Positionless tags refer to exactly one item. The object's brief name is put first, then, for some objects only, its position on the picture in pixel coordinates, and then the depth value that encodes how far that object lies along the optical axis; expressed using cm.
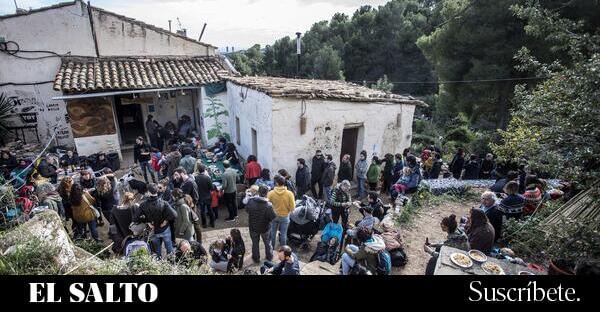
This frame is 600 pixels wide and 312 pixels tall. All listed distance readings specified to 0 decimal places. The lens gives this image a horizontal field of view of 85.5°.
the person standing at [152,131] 1226
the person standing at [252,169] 905
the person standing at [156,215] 571
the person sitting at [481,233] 515
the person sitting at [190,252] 504
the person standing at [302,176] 881
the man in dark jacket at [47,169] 912
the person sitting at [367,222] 612
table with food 441
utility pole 1587
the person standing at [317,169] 908
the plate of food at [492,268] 441
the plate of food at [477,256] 468
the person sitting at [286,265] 486
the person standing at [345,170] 915
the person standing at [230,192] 803
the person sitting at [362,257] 487
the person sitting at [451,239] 498
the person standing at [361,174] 947
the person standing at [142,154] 998
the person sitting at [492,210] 602
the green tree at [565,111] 479
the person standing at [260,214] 602
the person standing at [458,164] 1049
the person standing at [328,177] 869
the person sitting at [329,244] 640
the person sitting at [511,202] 635
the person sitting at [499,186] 801
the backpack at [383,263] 521
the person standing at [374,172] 954
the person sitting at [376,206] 677
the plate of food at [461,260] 452
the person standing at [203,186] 755
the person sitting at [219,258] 570
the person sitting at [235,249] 580
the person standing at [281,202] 645
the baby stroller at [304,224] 704
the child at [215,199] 794
